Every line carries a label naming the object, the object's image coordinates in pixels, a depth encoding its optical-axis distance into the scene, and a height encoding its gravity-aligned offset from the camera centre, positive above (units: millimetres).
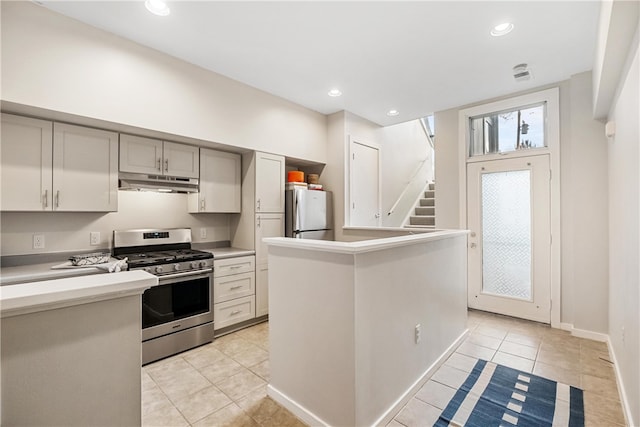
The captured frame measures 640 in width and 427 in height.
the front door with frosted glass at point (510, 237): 3473 -274
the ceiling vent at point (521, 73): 3072 +1575
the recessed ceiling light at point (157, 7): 2166 +1611
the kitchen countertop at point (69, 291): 867 -251
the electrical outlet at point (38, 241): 2543 -227
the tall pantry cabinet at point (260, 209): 3580 +83
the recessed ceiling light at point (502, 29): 2410 +1599
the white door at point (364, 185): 4520 +506
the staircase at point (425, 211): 5734 +92
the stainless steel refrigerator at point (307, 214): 3908 +20
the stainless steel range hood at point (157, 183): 2797 +337
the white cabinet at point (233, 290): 3168 -869
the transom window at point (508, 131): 3598 +1136
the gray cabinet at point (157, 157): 2805 +612
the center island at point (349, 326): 1610 -707
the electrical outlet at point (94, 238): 2832 -223
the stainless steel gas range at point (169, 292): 2637 -758
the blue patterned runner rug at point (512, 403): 1831 -1306
